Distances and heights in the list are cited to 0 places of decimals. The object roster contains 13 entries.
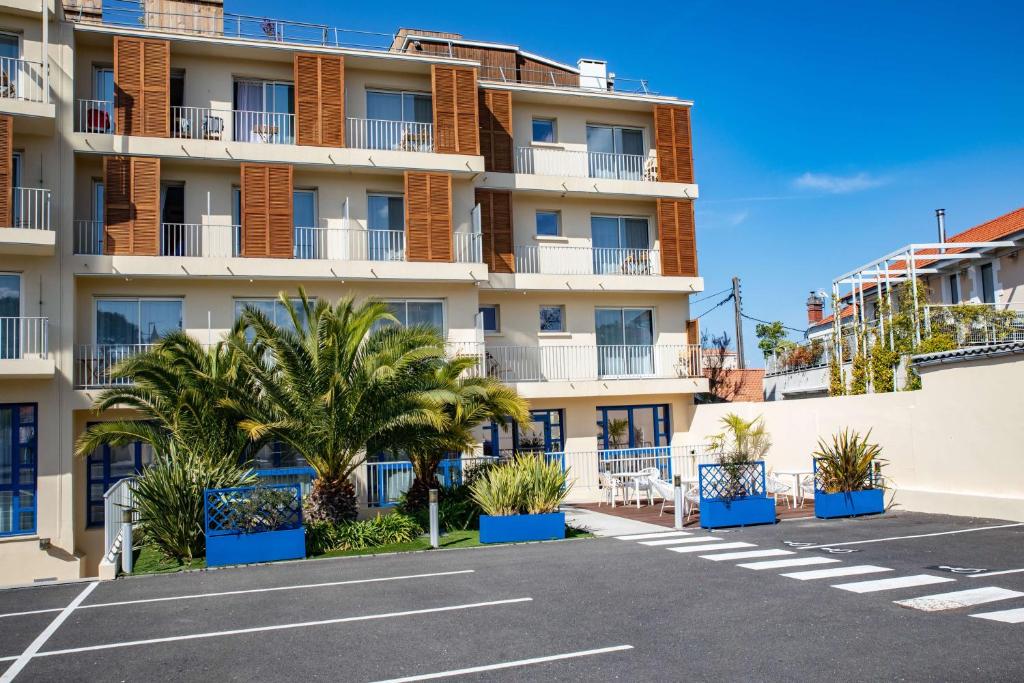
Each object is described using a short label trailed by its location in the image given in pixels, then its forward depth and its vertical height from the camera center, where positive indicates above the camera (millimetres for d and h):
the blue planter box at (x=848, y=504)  17516 -2179
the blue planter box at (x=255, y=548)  14617 -2255
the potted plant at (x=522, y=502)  16016 -1778
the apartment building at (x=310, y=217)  20219 +5652
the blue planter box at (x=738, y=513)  16734 -2193
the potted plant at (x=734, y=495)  16766 -1855
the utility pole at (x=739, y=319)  36719 +3872
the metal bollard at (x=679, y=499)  17031 -1896
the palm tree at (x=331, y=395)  16359 +438
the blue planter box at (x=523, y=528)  15945 -2254
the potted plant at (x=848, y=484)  17547 -1785
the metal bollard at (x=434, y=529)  15741 -2175
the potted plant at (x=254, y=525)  14656 -1878
